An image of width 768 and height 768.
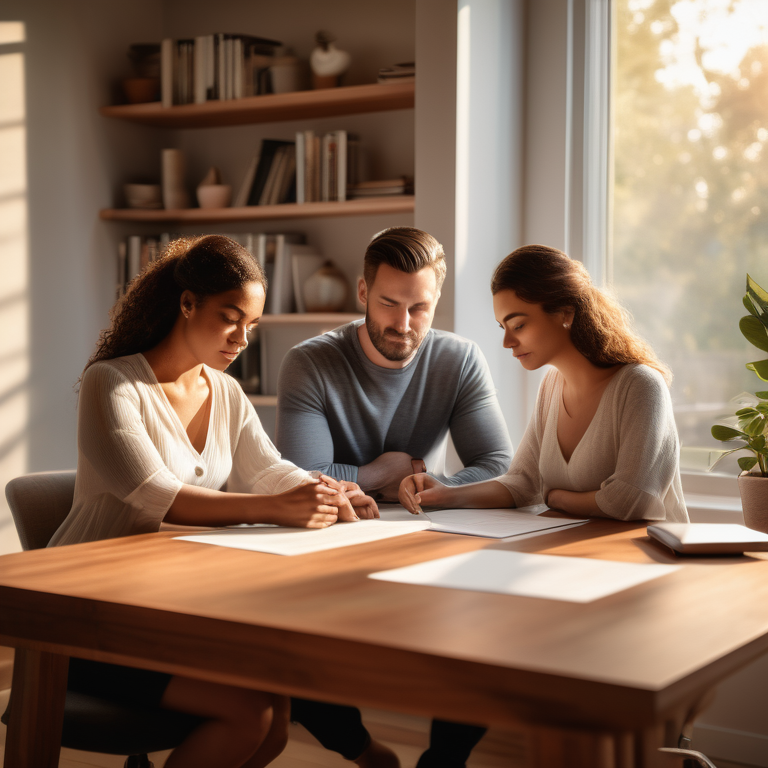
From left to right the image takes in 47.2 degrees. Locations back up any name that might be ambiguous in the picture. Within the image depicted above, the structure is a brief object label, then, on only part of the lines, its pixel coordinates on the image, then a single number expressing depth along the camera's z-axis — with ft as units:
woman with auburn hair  5.72
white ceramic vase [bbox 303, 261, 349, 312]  10.59
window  8.77
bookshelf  10.11
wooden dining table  2.54
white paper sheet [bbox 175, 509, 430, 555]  4.56
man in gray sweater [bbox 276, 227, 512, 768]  7.12
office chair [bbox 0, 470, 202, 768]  4.29
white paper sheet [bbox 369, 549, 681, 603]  3.54
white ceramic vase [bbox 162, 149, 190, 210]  11.60
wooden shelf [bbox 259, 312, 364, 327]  10.27
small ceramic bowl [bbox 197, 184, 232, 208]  11.30
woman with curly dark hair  4.29
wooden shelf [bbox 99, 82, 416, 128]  10.03
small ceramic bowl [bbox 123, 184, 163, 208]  11.59
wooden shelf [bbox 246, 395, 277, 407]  10.80
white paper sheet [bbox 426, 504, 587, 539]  5.07
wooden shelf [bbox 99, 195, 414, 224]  10.04
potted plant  6.95
